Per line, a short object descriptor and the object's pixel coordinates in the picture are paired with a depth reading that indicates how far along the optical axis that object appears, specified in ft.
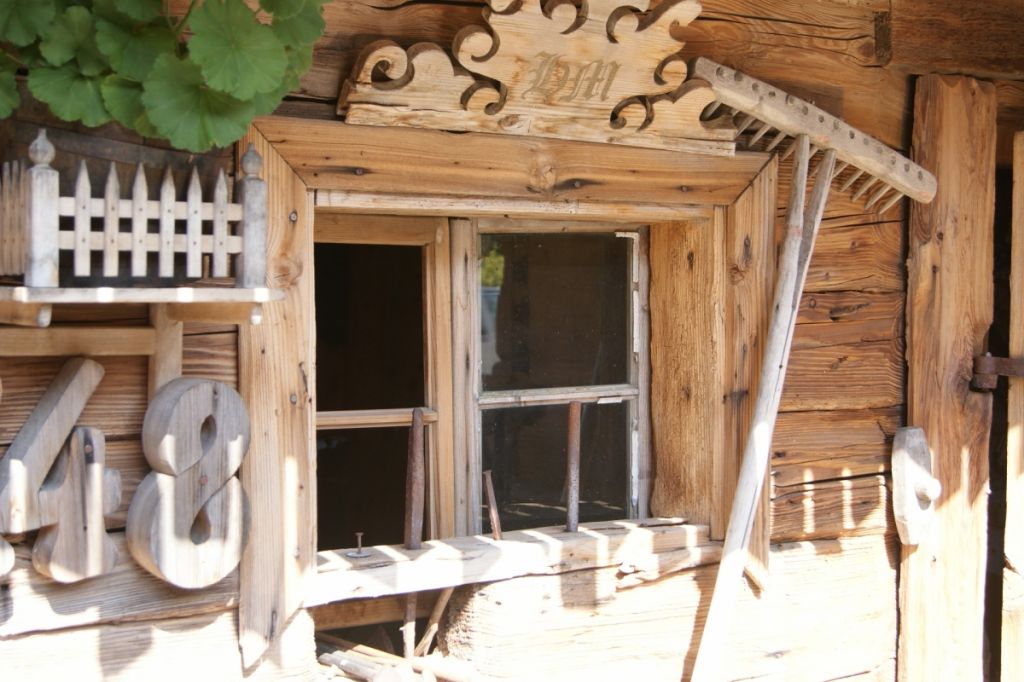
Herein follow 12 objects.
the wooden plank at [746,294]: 8.75
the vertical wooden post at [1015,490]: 9.71
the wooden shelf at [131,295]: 5.43
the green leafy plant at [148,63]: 5.65
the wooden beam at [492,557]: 7.74
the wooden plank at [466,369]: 8.75
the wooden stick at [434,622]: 8.38
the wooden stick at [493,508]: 8.33
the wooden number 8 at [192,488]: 6.50
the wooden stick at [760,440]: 8.34
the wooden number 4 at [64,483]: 6.21
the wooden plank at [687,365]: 8.81
